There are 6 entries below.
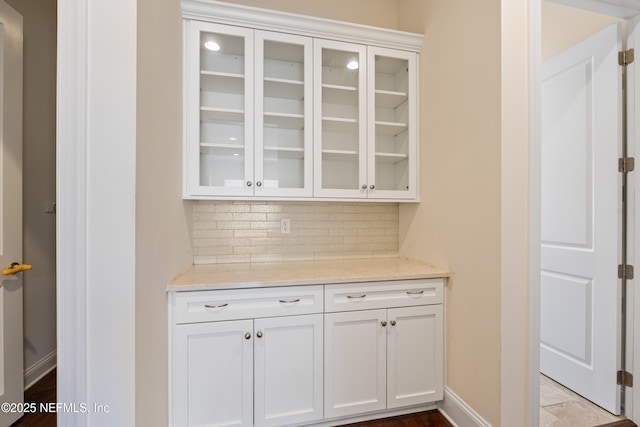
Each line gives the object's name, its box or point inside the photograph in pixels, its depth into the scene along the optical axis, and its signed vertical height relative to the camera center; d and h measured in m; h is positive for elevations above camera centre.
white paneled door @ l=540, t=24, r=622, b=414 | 1.68 -0.03
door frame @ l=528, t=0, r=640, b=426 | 1.25 +0.04
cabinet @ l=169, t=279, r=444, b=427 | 1.39 -0.79
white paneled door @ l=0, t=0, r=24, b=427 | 1.46 -0.02
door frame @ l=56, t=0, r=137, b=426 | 0.91 +0.01
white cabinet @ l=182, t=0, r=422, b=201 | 1.67 +0.73
